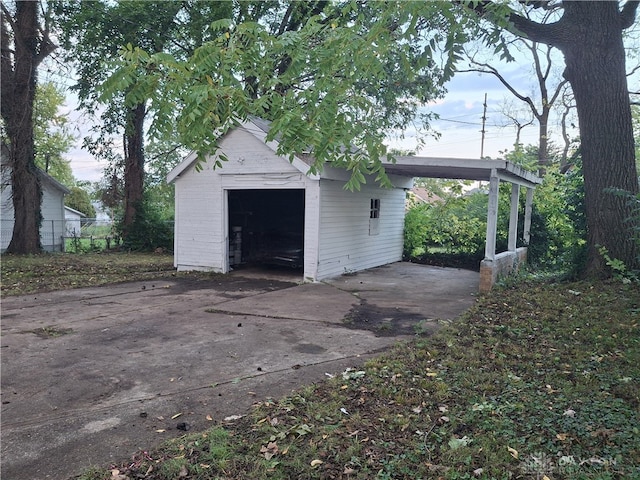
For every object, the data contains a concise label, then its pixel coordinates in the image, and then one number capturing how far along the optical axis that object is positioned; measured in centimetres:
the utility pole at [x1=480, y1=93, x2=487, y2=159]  3253
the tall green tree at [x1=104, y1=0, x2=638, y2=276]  300
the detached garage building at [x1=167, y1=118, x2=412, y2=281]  1008
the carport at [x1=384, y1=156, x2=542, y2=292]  857
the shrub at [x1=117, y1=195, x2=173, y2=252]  1797
